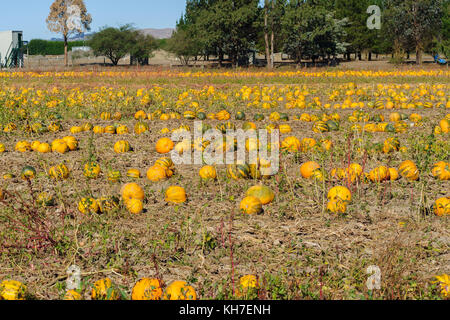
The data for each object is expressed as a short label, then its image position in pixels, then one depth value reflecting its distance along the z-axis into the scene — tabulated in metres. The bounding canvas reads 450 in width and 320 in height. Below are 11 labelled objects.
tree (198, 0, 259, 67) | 43.44
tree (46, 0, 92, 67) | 57.47
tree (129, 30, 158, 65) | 53.72
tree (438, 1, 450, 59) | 44.85
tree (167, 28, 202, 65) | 51.39
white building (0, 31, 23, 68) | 51.00
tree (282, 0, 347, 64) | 45.66
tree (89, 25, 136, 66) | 53.25
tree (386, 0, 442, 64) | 49.28
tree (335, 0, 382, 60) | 61.31
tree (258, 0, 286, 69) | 41.97
